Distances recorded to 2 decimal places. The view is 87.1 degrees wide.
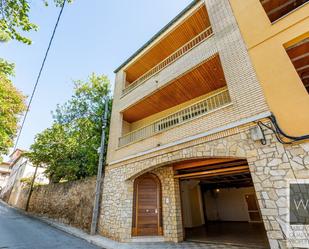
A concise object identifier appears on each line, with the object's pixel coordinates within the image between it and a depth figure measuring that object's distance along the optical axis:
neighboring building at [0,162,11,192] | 40.09
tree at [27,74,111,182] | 12.85
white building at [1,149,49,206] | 22.81
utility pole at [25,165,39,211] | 17.86
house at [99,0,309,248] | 4.28
